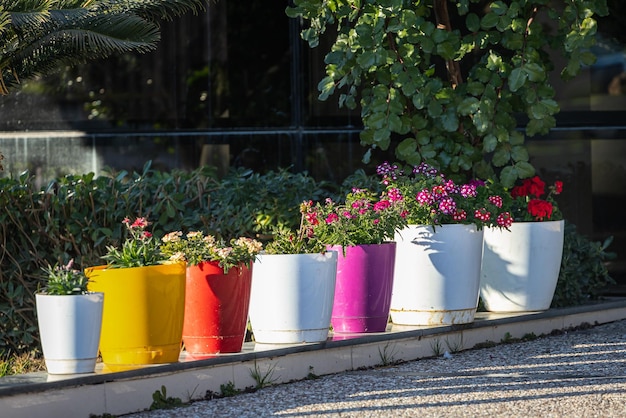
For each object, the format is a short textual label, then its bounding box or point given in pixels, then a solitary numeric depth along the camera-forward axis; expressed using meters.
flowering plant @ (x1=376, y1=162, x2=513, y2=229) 10.98
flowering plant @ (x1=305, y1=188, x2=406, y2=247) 10.28
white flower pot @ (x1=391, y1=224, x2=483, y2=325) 10.96
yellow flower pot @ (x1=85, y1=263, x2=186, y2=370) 8.46
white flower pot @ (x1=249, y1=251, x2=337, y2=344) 9.55
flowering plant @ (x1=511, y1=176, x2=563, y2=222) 12.05
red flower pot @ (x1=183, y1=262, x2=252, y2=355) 9.10
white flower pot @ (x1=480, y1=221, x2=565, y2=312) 11.94
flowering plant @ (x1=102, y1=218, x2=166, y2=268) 8.59
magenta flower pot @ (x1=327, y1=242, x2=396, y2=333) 10.32
